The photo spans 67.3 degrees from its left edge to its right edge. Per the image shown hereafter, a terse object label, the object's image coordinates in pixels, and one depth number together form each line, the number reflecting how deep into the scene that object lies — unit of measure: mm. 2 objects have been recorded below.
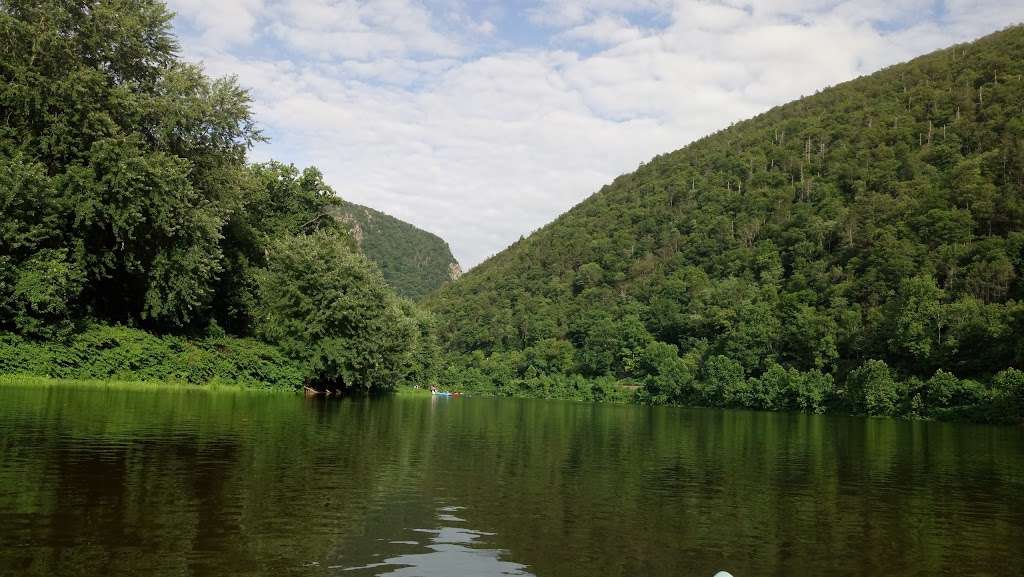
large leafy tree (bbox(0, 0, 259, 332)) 38219
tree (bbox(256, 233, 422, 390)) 52500
